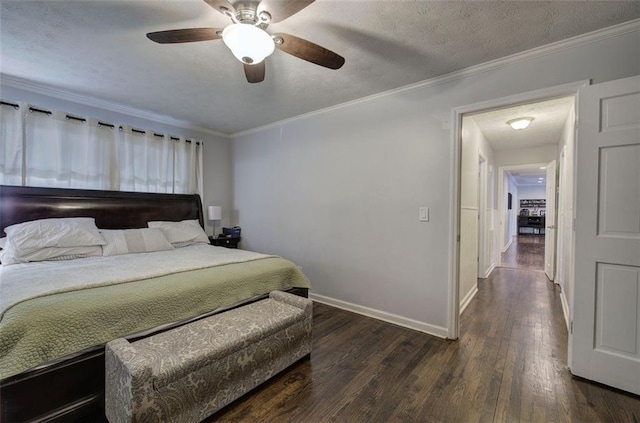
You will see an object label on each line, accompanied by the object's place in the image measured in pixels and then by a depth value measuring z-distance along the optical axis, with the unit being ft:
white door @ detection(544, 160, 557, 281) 14.61
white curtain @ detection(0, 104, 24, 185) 8.77
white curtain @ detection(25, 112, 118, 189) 9.37
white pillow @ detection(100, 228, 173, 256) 9.16
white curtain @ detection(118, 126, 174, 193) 11.44
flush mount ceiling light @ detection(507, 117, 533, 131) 11.44
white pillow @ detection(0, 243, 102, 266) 7.57
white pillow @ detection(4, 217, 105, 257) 7.82
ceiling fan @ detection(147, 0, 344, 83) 4.65
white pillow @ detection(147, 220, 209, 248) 10.99
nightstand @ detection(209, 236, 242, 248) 13.38
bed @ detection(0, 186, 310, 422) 4.33
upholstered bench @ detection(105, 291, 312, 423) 4.19
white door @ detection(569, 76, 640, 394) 5.69
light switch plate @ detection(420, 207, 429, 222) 8.64
